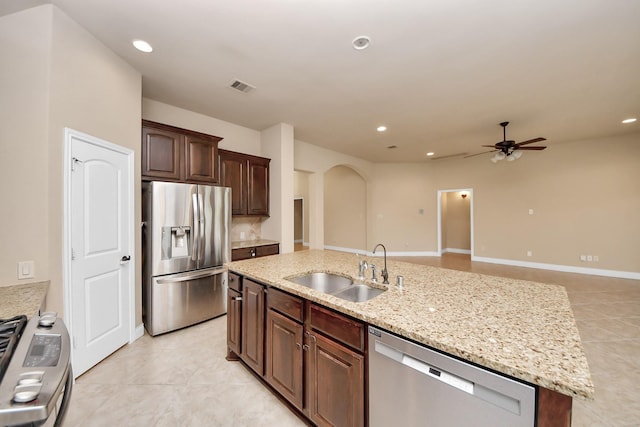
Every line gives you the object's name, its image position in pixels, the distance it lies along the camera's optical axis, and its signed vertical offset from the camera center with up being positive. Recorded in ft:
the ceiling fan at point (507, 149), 13.92 +3.72
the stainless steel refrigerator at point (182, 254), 9.02 -1.56
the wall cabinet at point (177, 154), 9.32 +2.48
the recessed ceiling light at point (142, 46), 7.45 +5.26
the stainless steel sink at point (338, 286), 5.94 -1.90
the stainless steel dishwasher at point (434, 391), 2.78 -2.33
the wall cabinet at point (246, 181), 12.33 +1.78
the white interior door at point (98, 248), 6.73 -1.02
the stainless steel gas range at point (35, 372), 1.90 -1.47
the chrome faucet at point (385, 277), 5.75 -1.51
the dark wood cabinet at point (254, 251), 11.63 -1.92
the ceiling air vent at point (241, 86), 9.65 +5.20
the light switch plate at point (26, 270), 5.75 -1.30
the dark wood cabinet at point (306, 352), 4.32 -2.94
